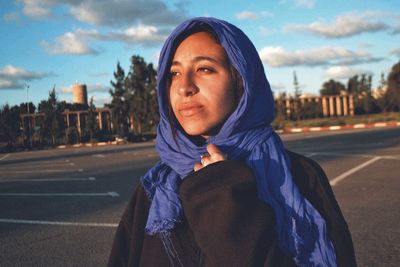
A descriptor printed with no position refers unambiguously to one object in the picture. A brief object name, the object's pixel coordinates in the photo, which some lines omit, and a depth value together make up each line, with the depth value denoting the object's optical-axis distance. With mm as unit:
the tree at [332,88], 93188
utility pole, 17814
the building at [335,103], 75625
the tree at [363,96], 66125
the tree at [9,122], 20894
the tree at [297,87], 59750
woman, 1275
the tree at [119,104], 44950
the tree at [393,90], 56128
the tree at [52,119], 19984
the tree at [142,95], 43094
